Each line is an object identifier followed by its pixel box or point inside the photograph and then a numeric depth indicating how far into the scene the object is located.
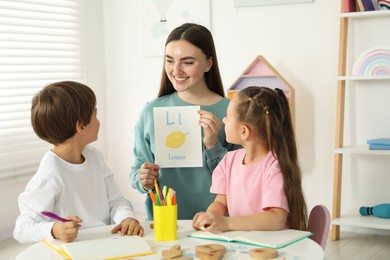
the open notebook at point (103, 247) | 2.85
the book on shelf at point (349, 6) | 6.00
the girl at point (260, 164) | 3.27
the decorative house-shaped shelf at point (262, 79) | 6.30
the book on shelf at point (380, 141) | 5.81
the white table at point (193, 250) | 2.83
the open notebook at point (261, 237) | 2.95
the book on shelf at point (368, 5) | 5.95
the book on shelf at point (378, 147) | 5.80
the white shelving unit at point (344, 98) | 5.93
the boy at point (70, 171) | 3.32
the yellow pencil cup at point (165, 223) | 3.05
